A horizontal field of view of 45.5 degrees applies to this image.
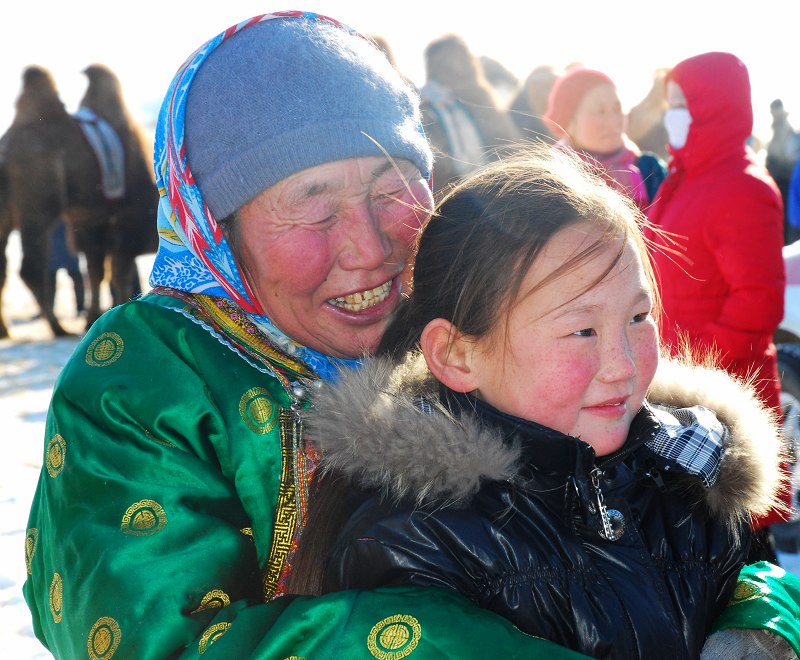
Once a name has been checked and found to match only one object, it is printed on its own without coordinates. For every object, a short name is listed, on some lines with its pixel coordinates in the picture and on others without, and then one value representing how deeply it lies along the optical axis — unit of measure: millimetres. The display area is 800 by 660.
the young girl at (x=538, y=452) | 1391
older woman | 1376
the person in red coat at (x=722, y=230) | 3594
